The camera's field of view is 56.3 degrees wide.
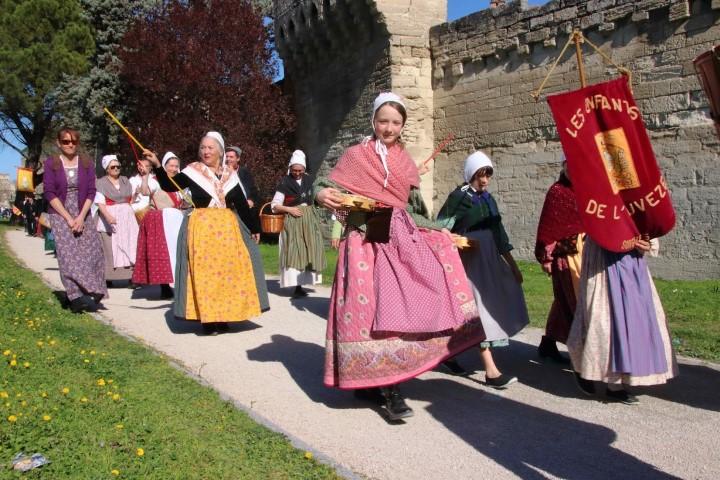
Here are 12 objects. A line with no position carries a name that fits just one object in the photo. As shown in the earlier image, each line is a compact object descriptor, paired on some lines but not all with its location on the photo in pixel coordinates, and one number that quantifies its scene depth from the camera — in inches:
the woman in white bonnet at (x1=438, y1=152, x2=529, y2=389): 196.4
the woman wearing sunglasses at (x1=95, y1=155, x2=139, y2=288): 388.5
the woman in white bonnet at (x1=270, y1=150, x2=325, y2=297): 352.2
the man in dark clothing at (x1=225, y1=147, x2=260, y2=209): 299.3
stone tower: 585.9
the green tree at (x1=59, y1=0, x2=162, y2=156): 886.4
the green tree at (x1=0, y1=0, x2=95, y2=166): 1117.1
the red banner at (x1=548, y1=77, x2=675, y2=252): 157.9
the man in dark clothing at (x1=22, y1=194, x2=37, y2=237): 991.0
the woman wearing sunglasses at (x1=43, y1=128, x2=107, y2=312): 274.8
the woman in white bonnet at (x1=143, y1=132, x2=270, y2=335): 251.8
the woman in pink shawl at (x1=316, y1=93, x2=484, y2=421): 153.4
